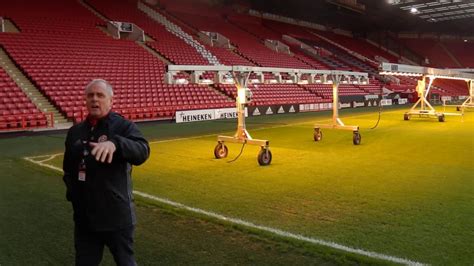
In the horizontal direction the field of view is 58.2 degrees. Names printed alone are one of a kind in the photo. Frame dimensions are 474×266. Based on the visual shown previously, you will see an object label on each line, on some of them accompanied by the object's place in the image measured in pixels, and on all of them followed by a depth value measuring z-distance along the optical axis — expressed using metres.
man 2.61
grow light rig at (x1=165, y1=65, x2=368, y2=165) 8.72
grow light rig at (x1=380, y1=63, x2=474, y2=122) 14.79
